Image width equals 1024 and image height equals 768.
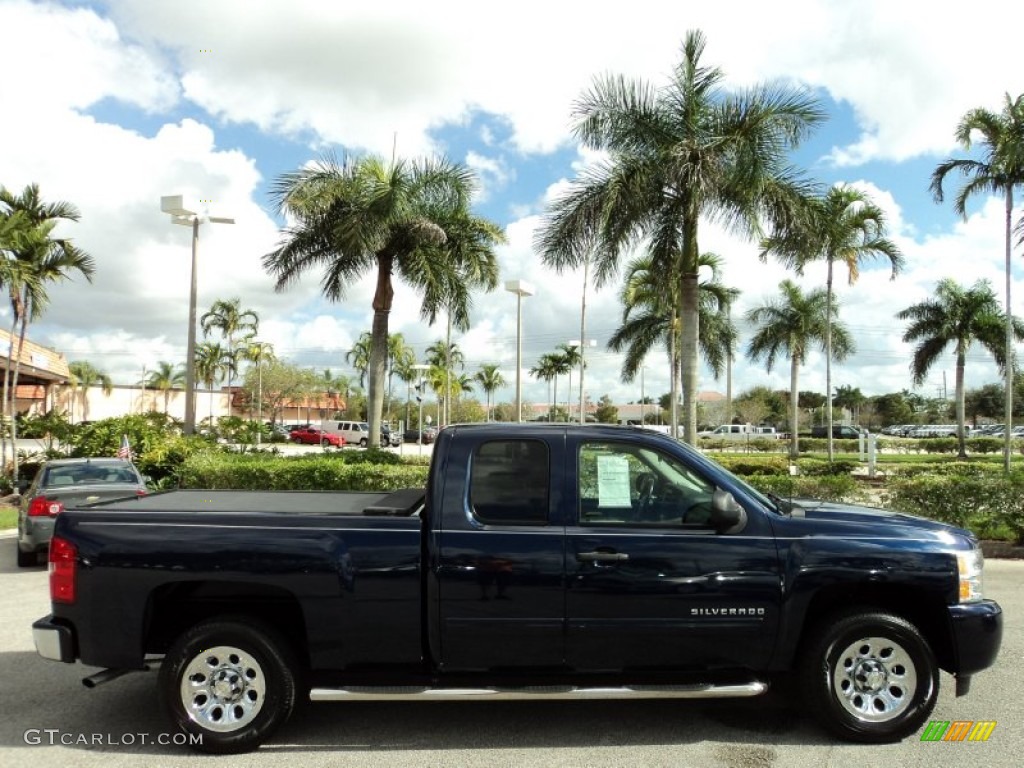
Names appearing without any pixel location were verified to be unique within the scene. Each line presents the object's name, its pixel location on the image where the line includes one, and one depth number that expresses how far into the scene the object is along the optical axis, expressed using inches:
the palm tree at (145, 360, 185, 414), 3826.8
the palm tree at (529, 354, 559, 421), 2664.9
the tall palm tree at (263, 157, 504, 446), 735.7
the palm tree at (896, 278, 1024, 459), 1362.0
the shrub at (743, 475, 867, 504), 486.0
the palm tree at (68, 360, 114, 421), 3456.4
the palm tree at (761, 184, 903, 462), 622.8
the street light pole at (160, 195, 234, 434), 697.6
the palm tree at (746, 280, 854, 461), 1376.7
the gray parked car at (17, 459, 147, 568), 417.7
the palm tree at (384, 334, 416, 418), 2797.0
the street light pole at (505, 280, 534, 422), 942.4
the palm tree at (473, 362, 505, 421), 3344.0
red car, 2144.4
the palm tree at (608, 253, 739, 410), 1188.5
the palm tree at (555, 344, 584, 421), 2363.4
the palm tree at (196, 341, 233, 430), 3016.7
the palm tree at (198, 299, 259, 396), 2493.8
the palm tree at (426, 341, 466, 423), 2999.5
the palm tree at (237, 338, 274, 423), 2702.8
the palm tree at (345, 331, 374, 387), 3016.7
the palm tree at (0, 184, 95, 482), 797.9
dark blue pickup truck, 174.9
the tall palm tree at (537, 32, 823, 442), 610.9
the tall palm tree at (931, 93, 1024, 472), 770.8
